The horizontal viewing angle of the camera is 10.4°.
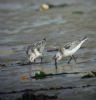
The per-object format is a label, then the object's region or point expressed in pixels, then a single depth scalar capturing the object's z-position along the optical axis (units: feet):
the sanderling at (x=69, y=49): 41.65
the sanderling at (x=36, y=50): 42.34
